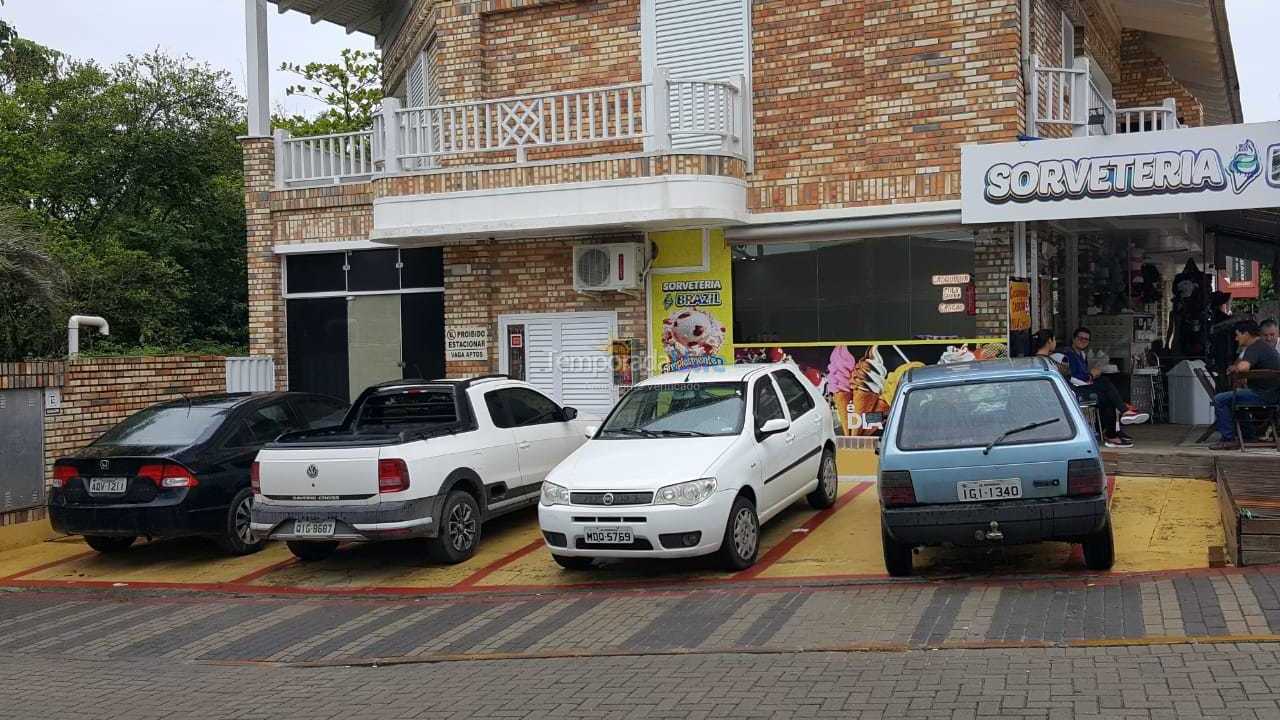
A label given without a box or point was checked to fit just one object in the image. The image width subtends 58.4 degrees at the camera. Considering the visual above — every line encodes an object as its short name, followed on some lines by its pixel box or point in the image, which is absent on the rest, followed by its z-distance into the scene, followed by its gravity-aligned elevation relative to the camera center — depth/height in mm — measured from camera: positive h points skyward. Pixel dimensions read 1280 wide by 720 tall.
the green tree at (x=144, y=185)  24375 +3689
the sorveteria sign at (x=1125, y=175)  12102 +1659
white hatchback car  8961 -1141
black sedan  10797 -1286
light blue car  8070 -1017
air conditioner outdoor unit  15555 +933
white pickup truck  9922 -1193
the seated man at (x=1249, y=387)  11945 -679
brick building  14336 +1785
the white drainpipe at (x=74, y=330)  14125 +187
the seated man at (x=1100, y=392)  13281 -775
